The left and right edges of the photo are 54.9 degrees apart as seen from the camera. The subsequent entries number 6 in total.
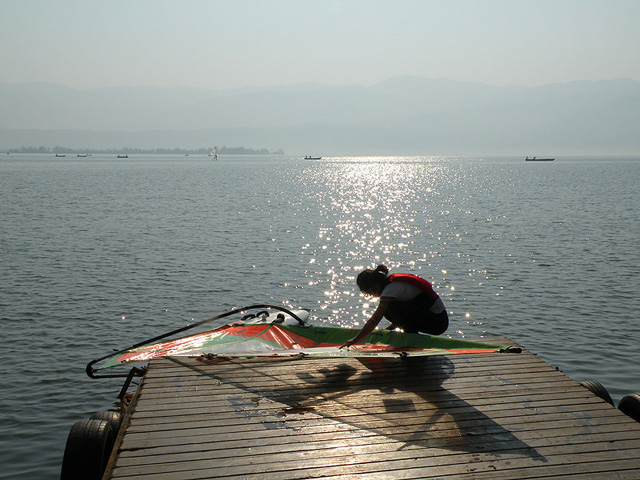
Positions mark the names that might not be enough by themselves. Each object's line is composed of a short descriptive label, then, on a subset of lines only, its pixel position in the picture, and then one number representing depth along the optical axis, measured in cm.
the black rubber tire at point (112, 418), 941
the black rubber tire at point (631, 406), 915
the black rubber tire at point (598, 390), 1023
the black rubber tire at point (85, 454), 838
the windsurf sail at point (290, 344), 1001
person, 993
